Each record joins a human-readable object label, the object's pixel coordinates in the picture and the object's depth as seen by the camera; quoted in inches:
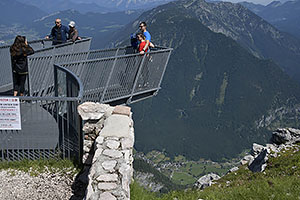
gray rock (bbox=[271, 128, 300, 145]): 944.6
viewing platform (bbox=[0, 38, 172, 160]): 323.6
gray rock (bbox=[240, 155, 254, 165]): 805.9
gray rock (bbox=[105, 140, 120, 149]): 261.2
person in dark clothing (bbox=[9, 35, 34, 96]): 403.5
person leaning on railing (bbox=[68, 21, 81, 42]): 638.7
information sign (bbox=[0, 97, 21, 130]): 311.0
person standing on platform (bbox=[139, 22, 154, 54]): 542.6
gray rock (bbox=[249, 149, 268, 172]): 536.9
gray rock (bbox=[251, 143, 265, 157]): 907.0
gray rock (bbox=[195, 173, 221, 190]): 780.9
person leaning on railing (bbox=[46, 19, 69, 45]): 657.7
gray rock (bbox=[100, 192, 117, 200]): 199.6
